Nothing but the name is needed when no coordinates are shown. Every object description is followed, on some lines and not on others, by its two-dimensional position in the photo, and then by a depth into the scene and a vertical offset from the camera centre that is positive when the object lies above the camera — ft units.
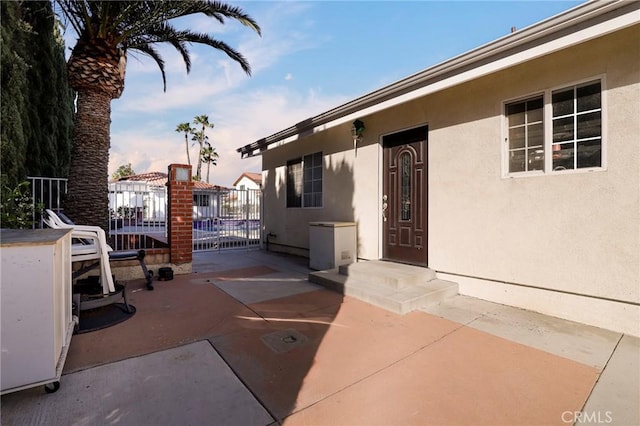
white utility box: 20.29 -2.58
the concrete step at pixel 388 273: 15.25 -3.67
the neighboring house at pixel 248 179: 154.17 +16.81
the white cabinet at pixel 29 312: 6.61 -2.37
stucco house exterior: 10.78 +1.85
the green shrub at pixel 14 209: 13.29 +0.13
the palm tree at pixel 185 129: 118.52 +33.41
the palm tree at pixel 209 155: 124.77 +23.77
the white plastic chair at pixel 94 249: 12.65 -1.72
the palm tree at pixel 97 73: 19.21 +9.32
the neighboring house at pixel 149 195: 23.63 +1.37
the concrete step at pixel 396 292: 13.33 -4.22
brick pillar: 19.47 -0.20
